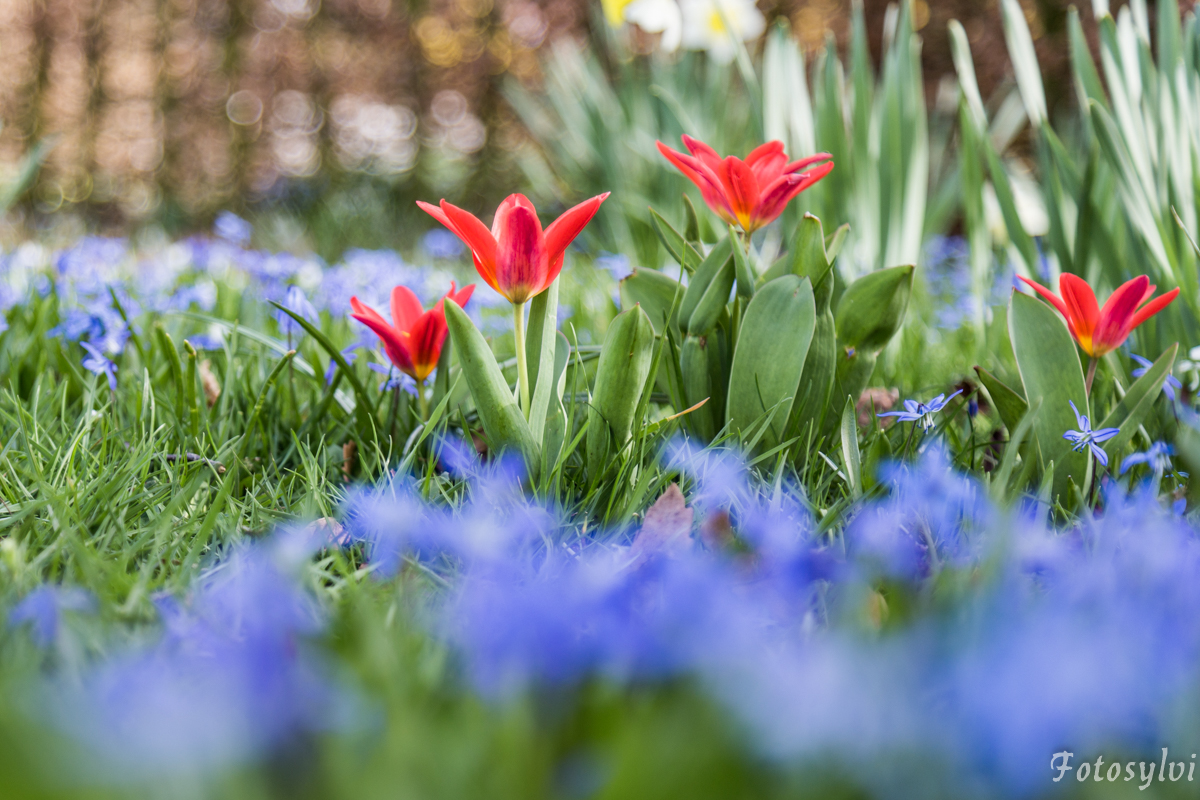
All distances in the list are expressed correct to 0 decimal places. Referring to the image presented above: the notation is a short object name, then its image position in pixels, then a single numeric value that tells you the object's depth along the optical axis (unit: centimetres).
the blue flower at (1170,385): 85
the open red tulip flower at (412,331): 85
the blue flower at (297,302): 96
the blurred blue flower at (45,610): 70
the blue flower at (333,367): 92
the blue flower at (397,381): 89
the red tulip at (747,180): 84
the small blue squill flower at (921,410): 83
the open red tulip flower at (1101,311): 82
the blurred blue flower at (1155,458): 80
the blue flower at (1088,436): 81
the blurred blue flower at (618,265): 137
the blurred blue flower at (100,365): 90
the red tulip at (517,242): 80
